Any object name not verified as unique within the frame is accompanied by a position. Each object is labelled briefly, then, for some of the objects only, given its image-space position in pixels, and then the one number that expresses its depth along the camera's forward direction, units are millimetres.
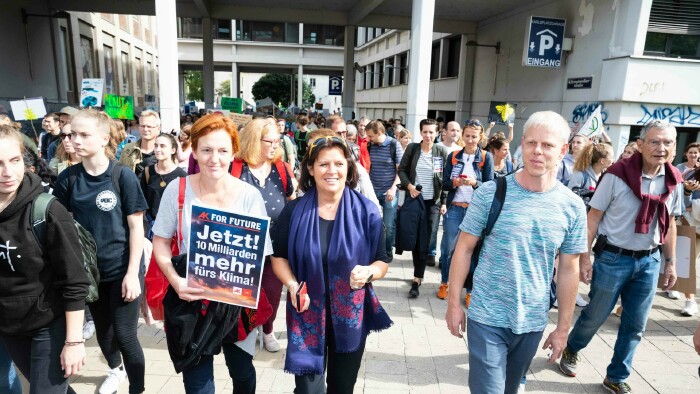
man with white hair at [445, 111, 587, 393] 2207
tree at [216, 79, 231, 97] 85644
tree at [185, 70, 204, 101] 70688
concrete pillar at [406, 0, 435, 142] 11367
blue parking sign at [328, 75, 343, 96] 22859
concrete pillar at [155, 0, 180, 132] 10125
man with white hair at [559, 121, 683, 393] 3277
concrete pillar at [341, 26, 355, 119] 20594
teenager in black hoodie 2037
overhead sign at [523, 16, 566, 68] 13266
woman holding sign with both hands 2357
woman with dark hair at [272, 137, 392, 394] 2307
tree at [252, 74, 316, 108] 61469
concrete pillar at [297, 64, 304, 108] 35062
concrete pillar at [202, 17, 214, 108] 20078
